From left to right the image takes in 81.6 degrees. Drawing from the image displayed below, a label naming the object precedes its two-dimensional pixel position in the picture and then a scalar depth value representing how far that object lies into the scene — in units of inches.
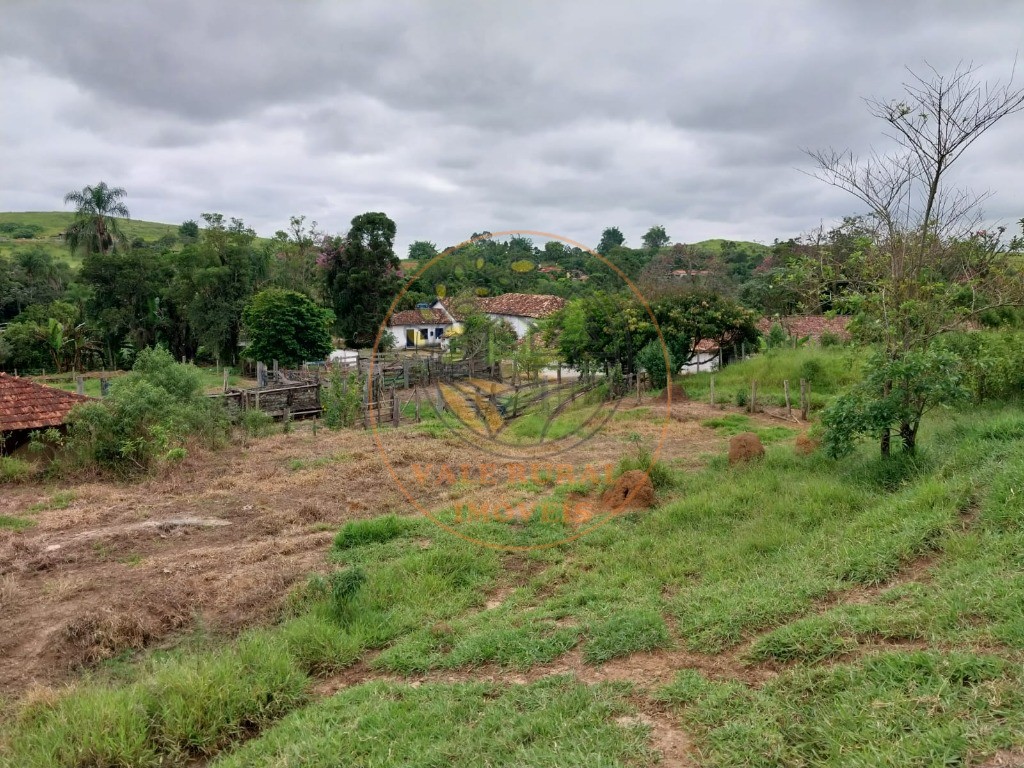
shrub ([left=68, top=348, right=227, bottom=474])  393.4
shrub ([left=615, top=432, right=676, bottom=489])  316.2
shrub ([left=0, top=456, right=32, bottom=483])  372.2
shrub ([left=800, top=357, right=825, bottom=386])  687.7
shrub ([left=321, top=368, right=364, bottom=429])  591.9
